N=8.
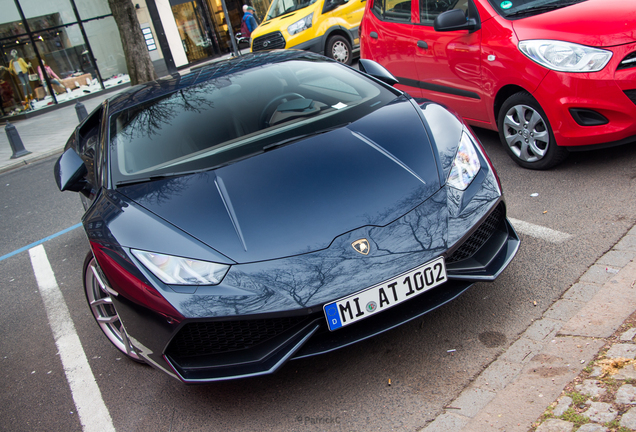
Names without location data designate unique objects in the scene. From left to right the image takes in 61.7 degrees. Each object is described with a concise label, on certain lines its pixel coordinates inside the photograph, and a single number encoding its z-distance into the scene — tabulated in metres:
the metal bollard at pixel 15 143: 10.39
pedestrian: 15.59
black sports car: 2.18
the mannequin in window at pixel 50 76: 17.14
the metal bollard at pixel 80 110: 11.48
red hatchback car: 3.53
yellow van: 10.73
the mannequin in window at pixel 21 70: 16.55
